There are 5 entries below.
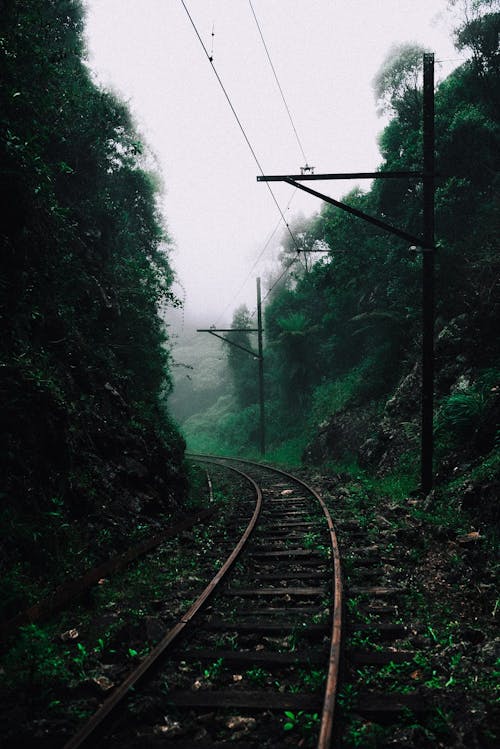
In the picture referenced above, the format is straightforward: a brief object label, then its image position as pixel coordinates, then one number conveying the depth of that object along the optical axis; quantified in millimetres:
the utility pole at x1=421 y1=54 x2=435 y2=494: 8484
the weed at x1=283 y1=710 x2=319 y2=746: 2572
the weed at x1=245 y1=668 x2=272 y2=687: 3184
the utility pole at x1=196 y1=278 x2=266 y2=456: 22734
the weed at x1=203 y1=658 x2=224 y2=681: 3256
